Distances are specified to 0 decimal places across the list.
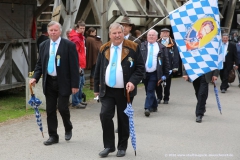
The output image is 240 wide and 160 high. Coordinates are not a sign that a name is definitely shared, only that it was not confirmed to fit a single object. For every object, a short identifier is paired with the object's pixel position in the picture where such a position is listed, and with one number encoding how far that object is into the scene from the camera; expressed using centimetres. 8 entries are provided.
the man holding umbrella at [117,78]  666
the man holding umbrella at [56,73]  732
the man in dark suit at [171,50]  1266
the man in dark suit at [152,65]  1018
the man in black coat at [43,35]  1275
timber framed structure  1205
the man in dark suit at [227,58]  1477
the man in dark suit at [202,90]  951
